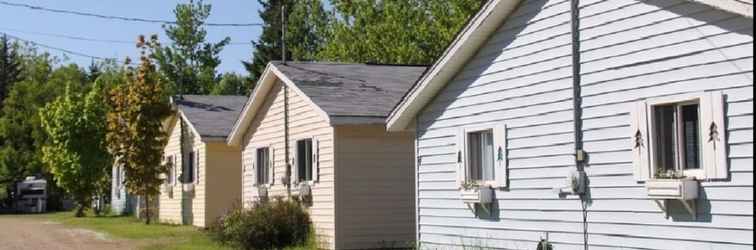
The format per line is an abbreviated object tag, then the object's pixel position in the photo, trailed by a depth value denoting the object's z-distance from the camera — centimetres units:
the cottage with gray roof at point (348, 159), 1870
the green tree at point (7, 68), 7938
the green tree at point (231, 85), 6228
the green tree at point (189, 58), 6141
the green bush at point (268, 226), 1911
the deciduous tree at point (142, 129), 3177
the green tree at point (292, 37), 6256
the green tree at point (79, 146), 4106
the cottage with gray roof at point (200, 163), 2848
